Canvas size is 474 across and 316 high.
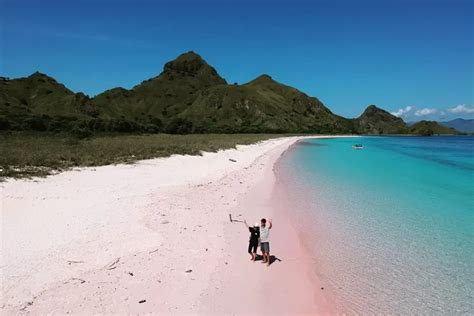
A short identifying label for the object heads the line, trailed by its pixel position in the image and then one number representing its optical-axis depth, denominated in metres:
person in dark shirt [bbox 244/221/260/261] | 8.65
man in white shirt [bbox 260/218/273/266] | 8.41
